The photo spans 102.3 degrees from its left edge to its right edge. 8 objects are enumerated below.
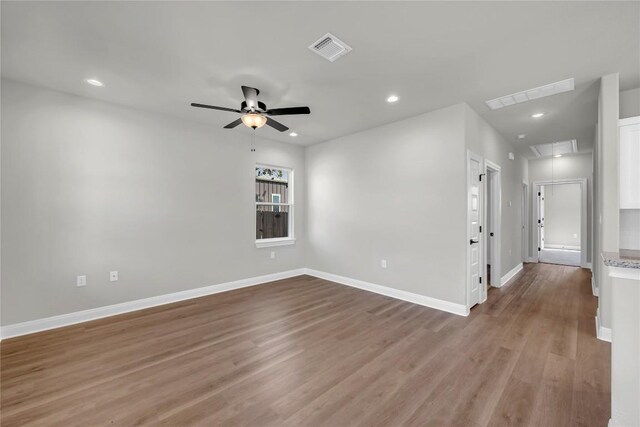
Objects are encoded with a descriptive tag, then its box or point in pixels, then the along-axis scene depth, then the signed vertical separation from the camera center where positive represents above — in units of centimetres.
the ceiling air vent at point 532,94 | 292 +147
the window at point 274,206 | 516 +18
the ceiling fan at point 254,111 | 282 +116
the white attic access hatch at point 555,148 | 543 +152
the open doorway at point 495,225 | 469 -20
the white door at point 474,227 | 352 -18
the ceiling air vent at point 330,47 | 217 +147
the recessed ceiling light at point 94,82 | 287 +149
